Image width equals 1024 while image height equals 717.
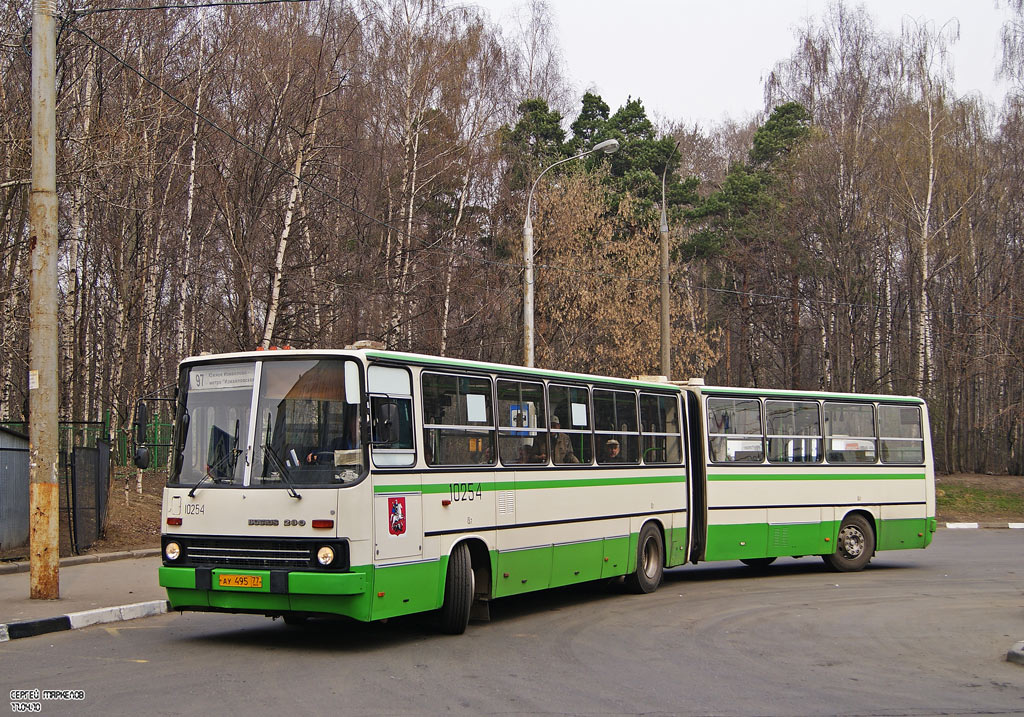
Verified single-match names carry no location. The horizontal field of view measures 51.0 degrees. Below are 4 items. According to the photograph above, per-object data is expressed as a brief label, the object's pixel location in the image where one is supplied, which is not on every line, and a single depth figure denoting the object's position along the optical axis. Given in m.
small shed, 16.80
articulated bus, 9.97
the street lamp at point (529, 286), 23.39
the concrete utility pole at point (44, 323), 12.88
